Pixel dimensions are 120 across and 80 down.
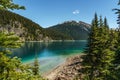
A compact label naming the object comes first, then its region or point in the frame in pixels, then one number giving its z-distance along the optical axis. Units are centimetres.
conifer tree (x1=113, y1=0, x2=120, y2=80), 543
